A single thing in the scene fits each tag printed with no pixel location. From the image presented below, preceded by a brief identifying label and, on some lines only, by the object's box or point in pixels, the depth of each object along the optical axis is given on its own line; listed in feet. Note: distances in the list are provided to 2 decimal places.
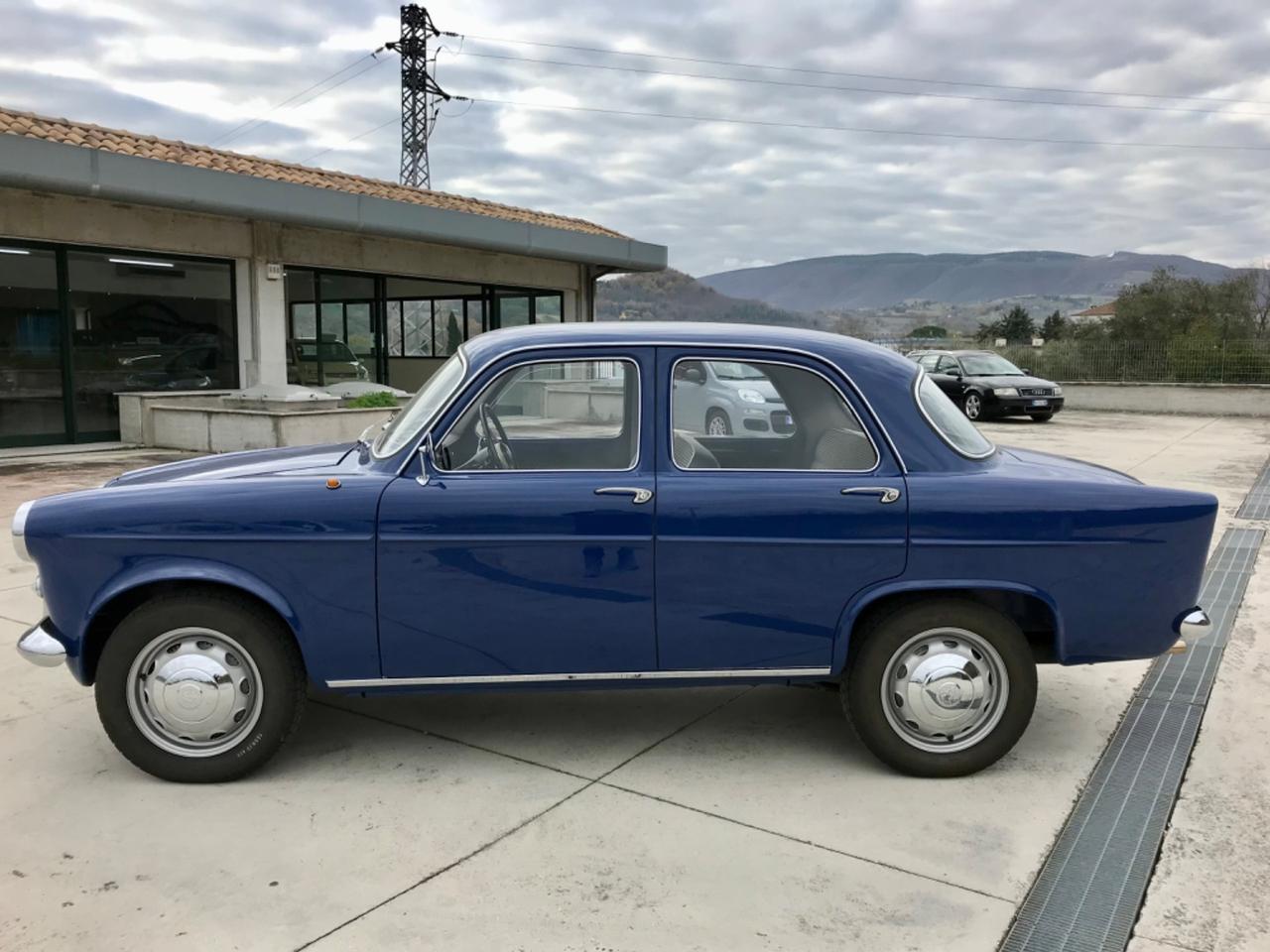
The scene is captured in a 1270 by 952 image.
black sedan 67.92
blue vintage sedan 11.84
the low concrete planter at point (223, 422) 43.04
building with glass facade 43.50
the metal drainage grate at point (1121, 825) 9.41
